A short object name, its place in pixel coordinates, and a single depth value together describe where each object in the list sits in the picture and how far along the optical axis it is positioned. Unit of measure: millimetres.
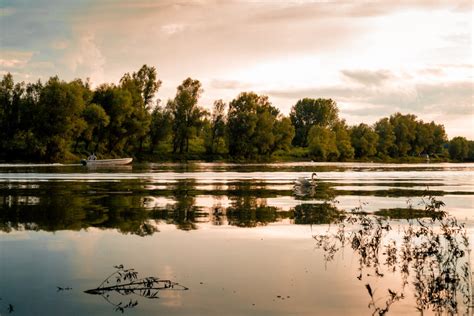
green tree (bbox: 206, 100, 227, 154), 179125
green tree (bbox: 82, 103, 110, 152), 131375
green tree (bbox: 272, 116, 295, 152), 191625
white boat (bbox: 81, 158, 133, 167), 109250
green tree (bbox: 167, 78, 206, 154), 163625
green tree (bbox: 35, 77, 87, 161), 125500
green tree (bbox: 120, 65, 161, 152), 143875
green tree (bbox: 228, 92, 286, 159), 178000
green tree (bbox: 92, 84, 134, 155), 139000
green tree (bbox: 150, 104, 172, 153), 161650
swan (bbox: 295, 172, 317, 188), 42844
